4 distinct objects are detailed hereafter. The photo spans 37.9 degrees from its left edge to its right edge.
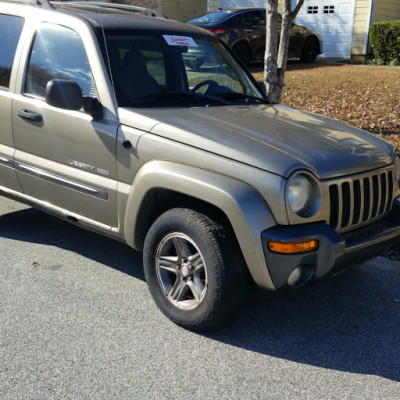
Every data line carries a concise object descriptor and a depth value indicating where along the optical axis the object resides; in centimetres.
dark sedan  1538
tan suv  331
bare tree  773
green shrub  1539
